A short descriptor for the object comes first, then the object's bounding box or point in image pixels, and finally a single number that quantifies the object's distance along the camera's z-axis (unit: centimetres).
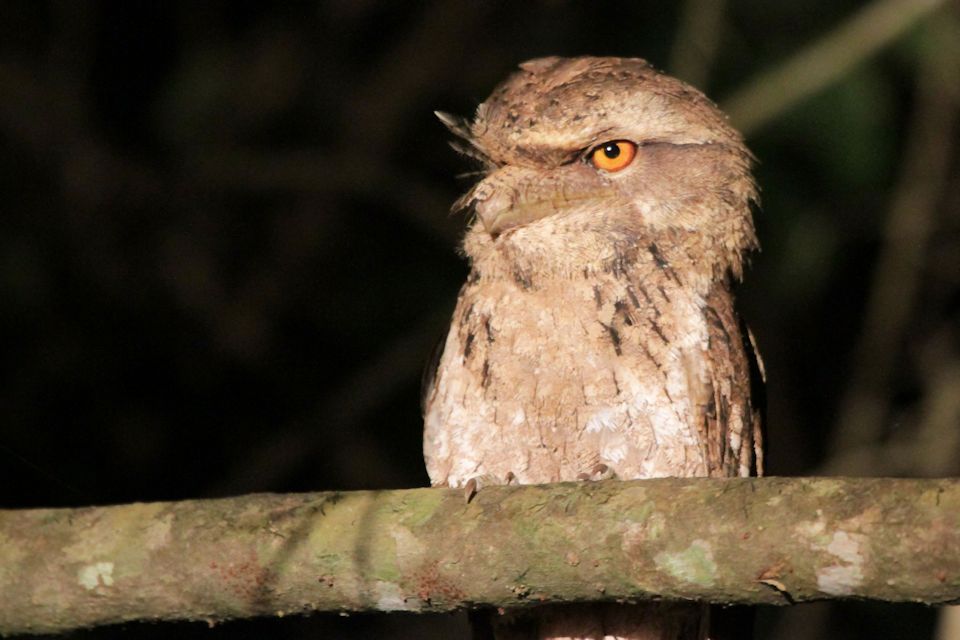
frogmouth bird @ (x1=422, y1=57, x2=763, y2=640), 467
